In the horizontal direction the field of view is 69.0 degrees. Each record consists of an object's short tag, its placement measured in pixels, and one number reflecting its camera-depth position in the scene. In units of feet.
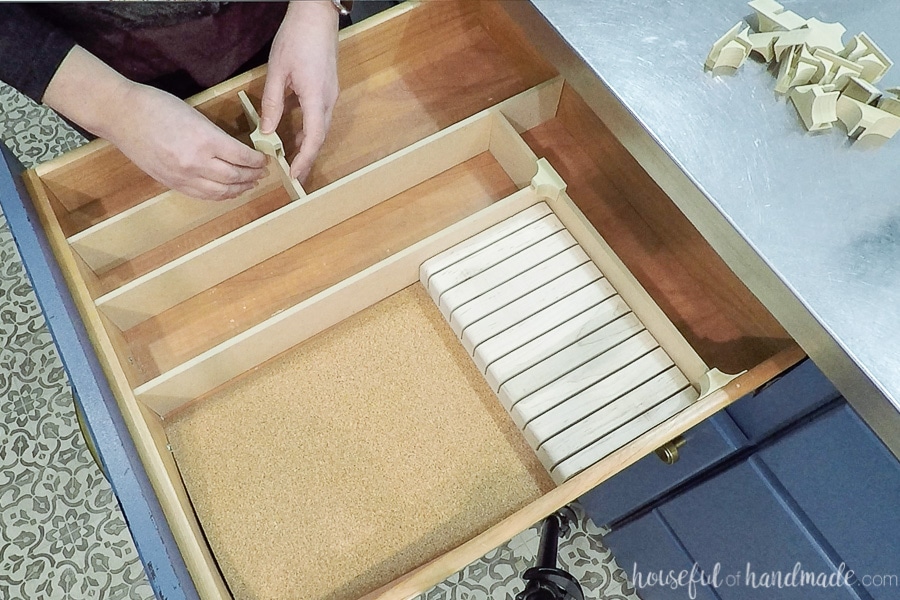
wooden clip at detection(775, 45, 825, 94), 1.69
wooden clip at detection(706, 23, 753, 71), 1.72
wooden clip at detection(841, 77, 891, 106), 1.65
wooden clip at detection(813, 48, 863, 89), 1.68
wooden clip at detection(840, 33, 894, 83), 1.67
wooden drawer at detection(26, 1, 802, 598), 2.15
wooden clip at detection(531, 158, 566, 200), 2.47
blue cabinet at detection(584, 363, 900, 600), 1.67
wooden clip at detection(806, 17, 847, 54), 1.70
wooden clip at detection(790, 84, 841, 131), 1.65
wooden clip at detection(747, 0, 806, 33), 1.75
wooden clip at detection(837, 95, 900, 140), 1.62
